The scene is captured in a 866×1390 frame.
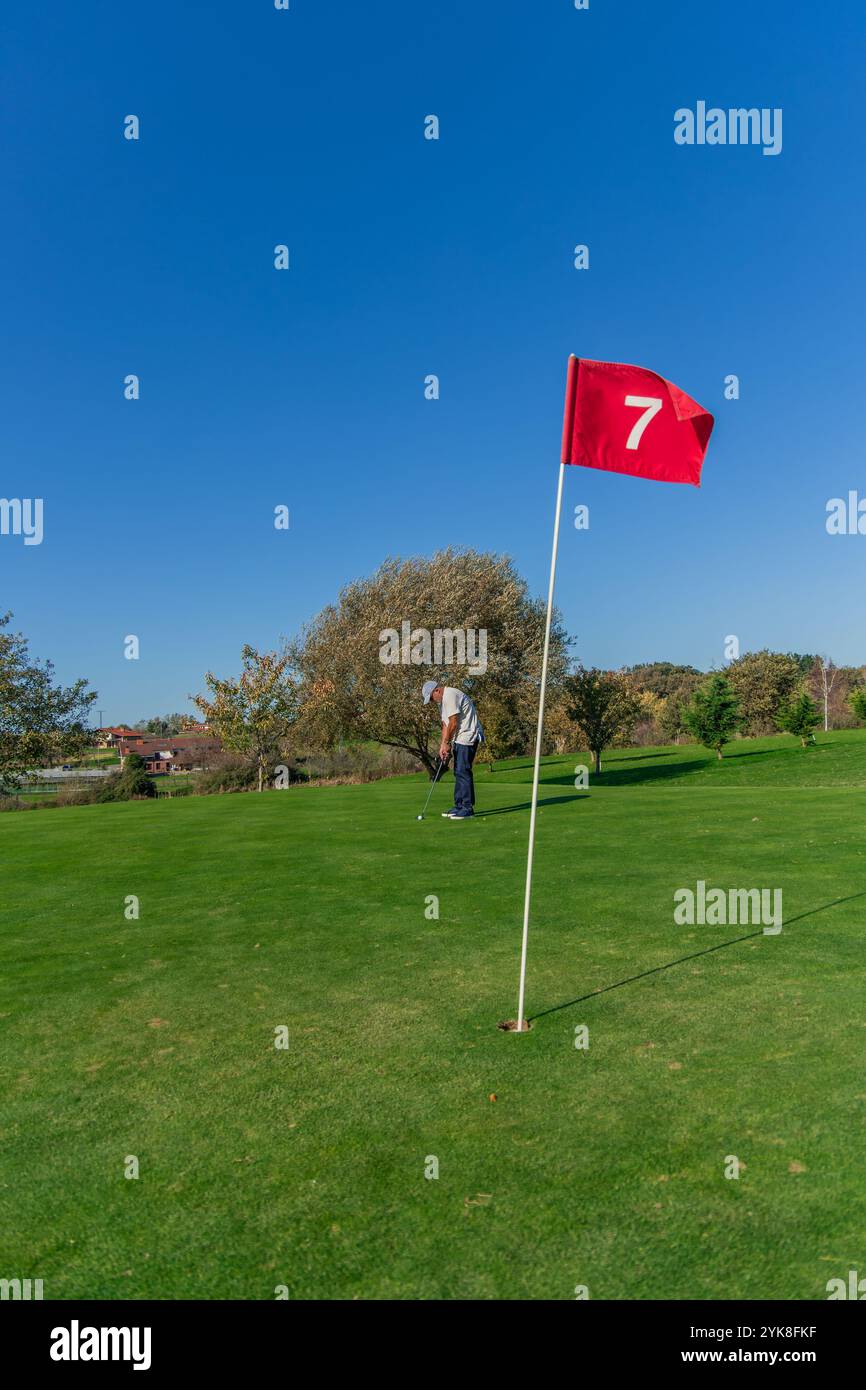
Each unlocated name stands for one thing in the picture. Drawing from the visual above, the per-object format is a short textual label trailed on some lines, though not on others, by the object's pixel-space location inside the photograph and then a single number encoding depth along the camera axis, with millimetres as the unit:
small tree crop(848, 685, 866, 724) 47019
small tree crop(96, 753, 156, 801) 45416
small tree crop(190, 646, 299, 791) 43188
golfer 15312
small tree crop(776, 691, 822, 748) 42406
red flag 6504
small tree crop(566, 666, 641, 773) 38281
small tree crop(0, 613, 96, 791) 42094
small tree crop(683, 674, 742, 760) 42031
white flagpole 6387
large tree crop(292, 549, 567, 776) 37344
